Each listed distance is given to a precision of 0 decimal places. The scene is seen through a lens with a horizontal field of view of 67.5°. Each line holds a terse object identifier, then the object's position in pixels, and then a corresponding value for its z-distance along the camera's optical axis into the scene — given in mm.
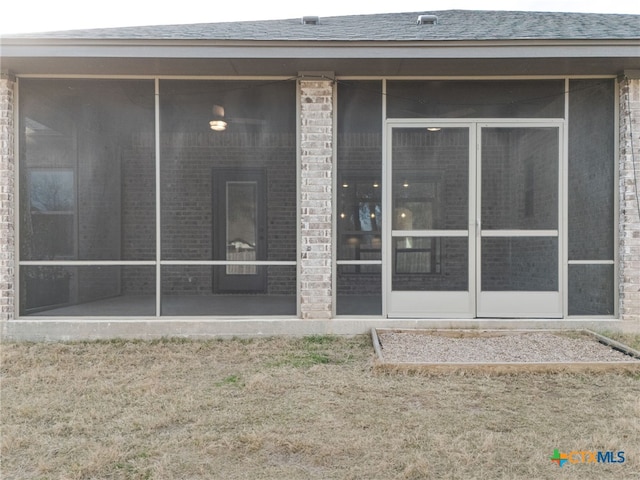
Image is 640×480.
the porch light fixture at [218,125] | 6055
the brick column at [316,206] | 5812
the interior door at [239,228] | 6312
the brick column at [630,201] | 5699
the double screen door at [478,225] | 5855
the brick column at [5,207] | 5688
